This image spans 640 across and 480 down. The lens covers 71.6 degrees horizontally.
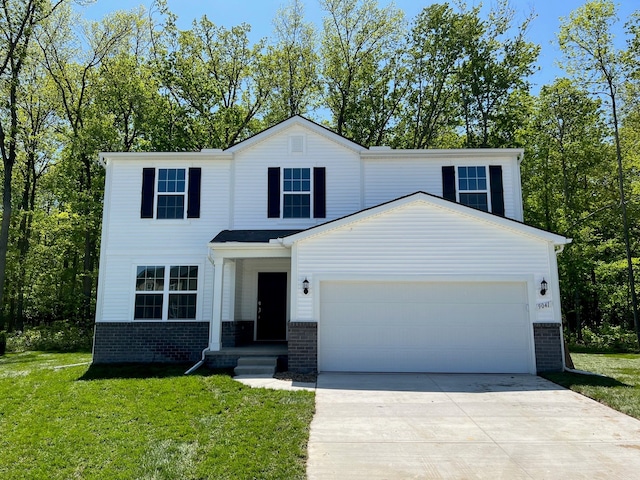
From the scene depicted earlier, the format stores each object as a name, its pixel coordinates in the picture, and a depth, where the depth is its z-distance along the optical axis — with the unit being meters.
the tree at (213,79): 22.98
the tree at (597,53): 17.59
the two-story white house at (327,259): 10.14
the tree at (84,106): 21.56
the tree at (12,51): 18.22
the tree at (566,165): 20.39
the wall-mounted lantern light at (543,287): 9.98
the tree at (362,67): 23.33
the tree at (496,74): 21.88
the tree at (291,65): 24.05
